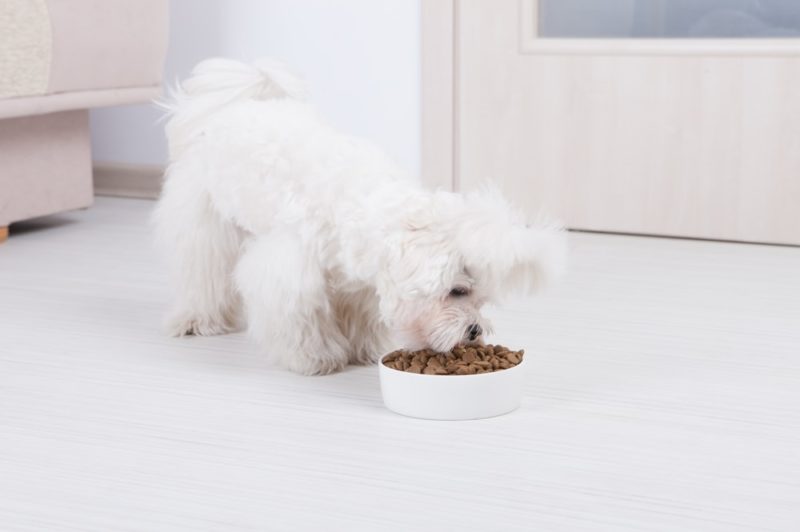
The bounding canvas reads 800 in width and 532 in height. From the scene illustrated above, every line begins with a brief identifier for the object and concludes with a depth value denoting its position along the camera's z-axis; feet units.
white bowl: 7.63
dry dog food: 7.68
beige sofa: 9.70
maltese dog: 7.61
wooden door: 9.81
